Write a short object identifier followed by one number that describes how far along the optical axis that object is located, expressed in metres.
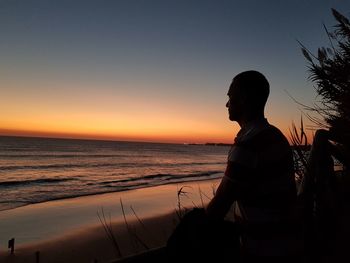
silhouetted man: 1.59
